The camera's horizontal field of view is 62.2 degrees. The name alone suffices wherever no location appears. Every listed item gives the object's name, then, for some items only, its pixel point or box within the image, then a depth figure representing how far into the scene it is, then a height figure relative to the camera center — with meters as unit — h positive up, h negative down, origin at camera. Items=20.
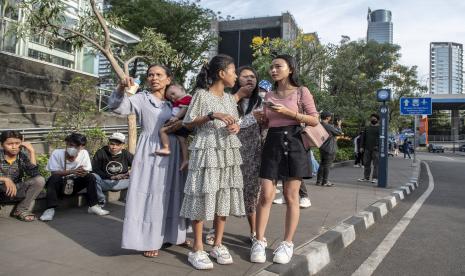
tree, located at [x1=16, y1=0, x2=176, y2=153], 8.48 +2.60
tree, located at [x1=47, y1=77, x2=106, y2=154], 9.86 +0.60
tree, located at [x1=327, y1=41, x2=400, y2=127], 22.17 +4.47
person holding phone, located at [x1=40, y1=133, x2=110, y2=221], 5.13 -0.47
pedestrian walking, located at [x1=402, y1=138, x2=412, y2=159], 24.03 -0.03
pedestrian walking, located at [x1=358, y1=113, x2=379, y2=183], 9.86 -0.01
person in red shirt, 3.45 +0.15
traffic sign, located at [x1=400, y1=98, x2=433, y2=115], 15.80 +1.69
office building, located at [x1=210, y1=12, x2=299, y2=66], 32.31 +9.97
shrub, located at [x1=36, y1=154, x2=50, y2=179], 6.56 -0.47
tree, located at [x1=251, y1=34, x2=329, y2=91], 17.33 +4.25
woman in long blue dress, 3.34 -0.36
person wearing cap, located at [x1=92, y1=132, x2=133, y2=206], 5.81 -0.39
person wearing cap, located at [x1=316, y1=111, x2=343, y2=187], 8.43 -0.16
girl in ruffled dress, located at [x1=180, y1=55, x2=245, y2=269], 3.14 -0.16
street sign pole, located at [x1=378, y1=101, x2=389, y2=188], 8.89 +0.02
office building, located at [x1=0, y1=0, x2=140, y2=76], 12.11 +3.12
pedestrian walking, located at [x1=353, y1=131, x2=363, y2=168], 14.40 -0.40
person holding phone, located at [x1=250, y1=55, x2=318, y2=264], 3.41 -0.11
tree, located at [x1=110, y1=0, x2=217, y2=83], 22.45 +7.18
